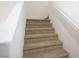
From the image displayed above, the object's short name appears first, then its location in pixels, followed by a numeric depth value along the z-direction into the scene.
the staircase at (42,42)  1.14
